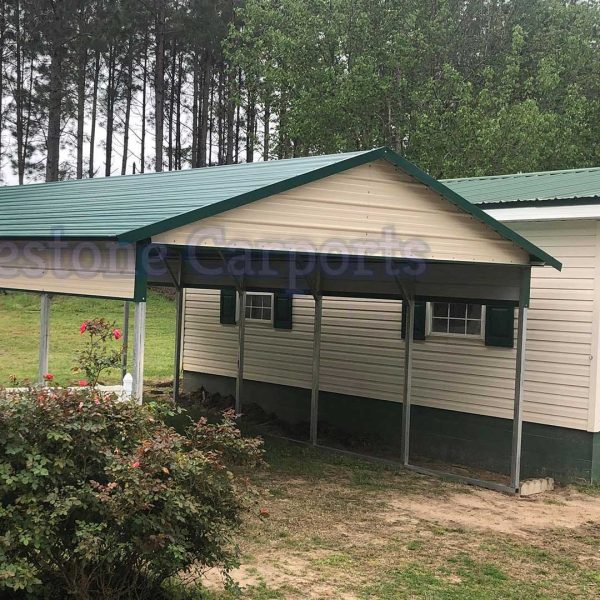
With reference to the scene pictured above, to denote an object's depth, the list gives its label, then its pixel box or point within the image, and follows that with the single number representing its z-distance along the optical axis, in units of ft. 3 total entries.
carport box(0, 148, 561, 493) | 21.61
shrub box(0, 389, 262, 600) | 13.57
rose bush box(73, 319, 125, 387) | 17.75
